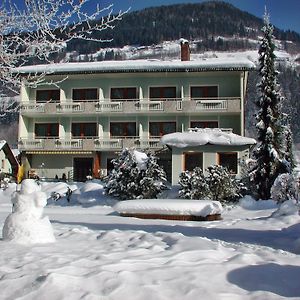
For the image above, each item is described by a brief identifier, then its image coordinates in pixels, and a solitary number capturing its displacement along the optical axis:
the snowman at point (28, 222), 7.47
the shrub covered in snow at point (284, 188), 15.66
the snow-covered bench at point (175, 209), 13.95
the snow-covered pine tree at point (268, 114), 24.88
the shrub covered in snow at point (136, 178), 20.56
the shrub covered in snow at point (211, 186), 18.98
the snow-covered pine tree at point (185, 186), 19.35
